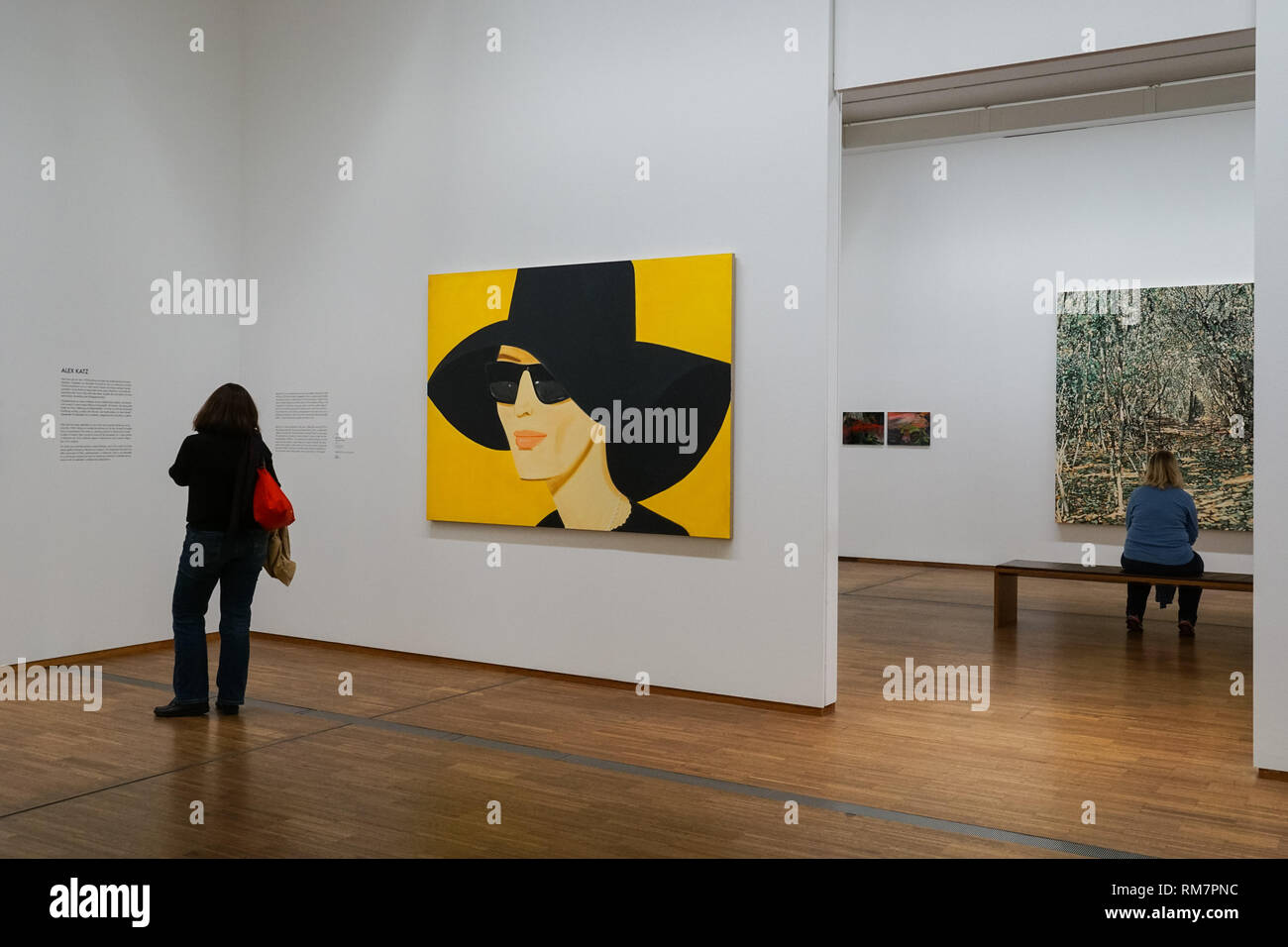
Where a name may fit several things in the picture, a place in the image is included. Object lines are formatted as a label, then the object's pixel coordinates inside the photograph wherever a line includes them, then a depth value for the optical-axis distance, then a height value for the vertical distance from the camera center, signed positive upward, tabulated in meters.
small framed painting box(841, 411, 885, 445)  14.05 +0.31
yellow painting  6.93 +0.35
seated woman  9.16 -0.66
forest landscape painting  11.95 +0.60
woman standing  6.14 -0.48
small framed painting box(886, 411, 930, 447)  13.69 +0.29
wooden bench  9.42 -1.02
